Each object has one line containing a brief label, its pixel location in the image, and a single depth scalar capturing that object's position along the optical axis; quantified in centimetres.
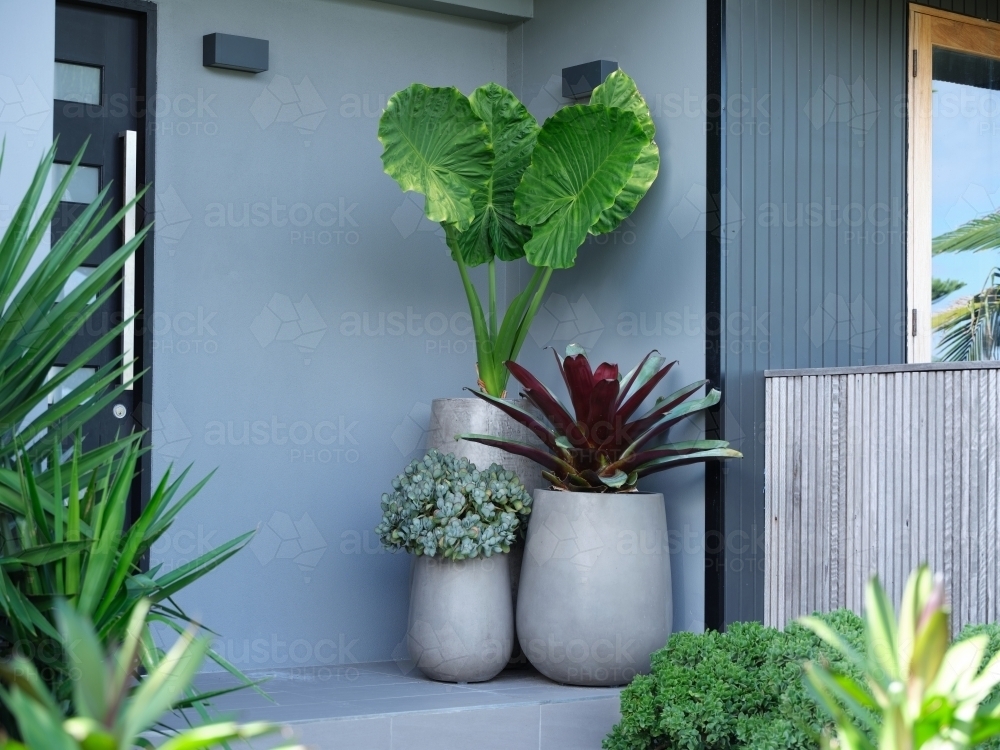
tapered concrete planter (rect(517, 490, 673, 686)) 411
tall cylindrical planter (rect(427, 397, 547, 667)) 453
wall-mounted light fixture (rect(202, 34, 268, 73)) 454
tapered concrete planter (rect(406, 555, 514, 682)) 419
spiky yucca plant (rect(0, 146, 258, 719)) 246
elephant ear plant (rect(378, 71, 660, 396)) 424
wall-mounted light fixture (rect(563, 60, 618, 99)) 479
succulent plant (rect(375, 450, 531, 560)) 413
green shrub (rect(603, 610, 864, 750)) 316
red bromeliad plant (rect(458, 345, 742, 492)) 416
